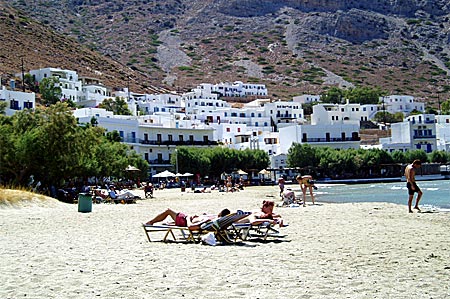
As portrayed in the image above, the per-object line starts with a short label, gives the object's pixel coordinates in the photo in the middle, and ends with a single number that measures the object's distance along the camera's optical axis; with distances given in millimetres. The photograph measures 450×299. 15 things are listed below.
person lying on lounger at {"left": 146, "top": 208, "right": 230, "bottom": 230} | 12031
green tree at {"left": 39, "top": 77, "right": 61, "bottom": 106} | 79981
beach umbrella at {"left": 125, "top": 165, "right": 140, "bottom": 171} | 43091
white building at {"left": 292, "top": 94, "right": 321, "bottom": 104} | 121712
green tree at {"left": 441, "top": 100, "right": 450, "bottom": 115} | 115800
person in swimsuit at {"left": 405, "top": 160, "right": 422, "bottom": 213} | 16797
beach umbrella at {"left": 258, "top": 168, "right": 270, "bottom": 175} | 63812
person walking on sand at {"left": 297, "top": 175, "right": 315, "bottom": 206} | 23202
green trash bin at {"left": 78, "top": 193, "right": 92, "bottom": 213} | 20698
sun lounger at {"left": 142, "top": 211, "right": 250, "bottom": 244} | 11375
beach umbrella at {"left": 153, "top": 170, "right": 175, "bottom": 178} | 49469
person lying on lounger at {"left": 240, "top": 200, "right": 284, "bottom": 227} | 12508
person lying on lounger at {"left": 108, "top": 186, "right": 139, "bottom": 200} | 29453
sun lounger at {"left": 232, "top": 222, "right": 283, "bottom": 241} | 11688
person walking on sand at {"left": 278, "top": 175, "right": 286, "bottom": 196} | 31398
